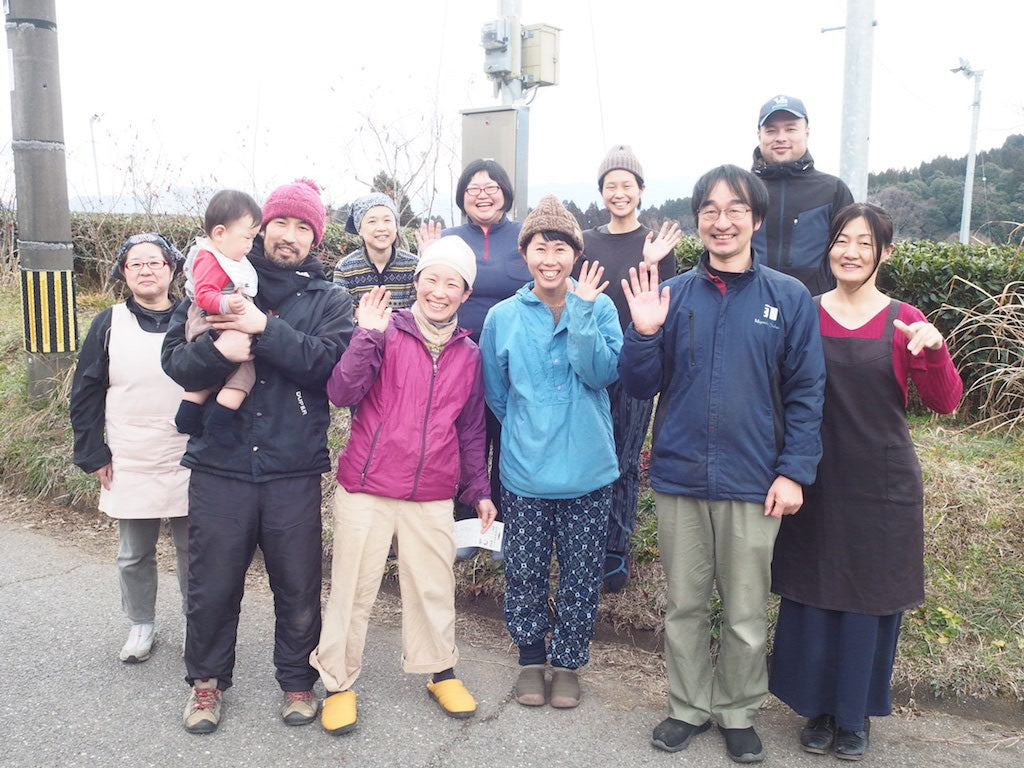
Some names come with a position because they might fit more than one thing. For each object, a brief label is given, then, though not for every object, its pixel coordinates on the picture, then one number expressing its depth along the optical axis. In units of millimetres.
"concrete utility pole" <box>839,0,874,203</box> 6344
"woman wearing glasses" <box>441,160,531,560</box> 4078
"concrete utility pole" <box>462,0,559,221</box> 5566
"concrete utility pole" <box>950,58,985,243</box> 17438
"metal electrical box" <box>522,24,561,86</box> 6379
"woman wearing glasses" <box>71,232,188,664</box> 3637
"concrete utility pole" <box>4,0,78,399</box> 5500
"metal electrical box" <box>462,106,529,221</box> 5547
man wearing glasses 2900
